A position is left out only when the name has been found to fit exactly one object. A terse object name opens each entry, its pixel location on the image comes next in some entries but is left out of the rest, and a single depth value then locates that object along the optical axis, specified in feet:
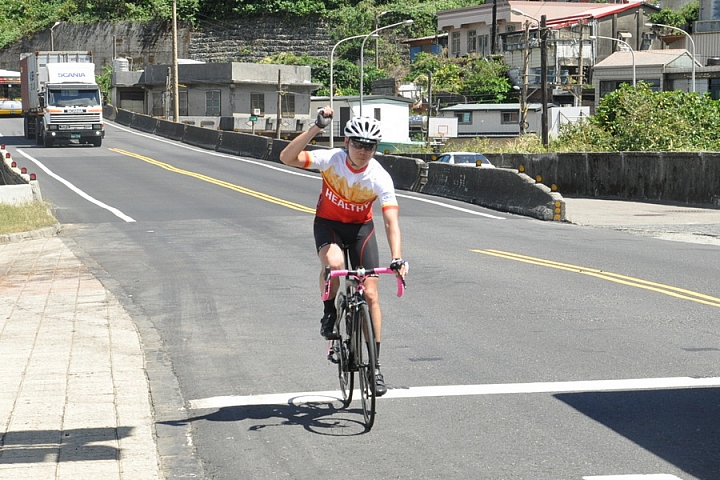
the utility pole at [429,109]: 217.60
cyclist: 24.06
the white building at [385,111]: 261.03
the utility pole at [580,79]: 264.93
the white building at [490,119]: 269.38
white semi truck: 169.07
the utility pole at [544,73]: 172.62
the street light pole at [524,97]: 209.56
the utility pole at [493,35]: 302.08
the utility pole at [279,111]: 217.52
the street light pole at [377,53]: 336.76
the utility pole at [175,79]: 228.22
